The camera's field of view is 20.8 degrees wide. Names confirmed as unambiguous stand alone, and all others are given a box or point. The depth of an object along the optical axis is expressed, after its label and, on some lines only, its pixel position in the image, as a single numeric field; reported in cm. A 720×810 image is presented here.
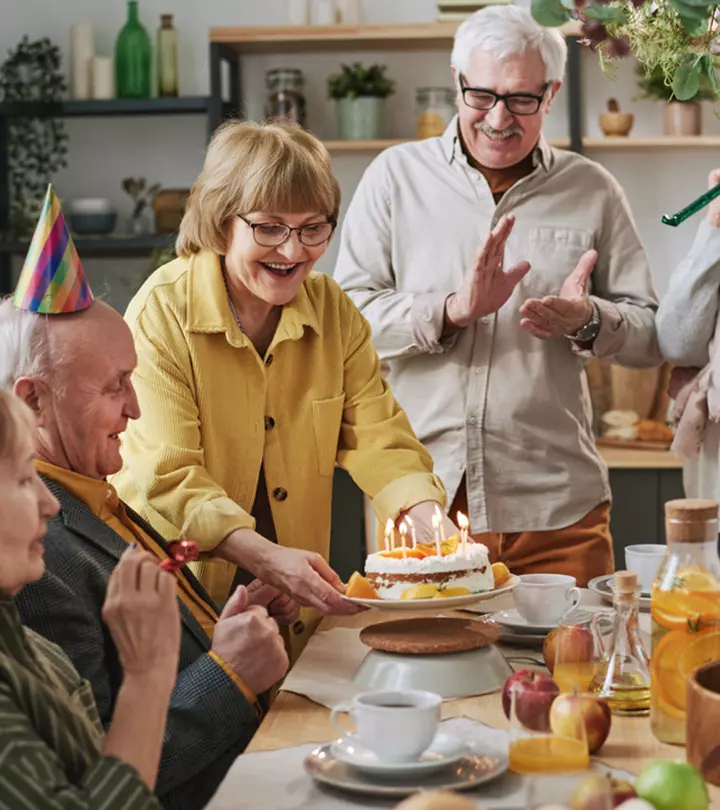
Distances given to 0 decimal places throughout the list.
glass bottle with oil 256
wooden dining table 238
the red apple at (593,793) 205
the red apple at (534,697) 229
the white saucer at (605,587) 305
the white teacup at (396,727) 225
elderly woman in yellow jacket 308
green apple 211
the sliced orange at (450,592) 273
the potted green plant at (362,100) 628
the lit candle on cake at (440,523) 292
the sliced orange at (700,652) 241
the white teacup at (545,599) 287
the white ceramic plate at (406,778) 224
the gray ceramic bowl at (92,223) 634
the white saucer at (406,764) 226
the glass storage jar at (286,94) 633
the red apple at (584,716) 227
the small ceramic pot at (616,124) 622
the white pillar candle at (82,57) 643
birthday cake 274
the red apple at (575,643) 255
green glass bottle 633
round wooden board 263
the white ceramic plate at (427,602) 267
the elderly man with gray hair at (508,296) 368
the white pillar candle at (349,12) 632
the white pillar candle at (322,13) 630
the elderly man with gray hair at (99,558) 257
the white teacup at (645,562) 301
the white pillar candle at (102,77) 637
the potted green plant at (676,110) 616
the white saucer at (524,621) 288
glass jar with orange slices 241
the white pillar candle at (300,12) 632
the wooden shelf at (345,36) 617
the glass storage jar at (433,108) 620
